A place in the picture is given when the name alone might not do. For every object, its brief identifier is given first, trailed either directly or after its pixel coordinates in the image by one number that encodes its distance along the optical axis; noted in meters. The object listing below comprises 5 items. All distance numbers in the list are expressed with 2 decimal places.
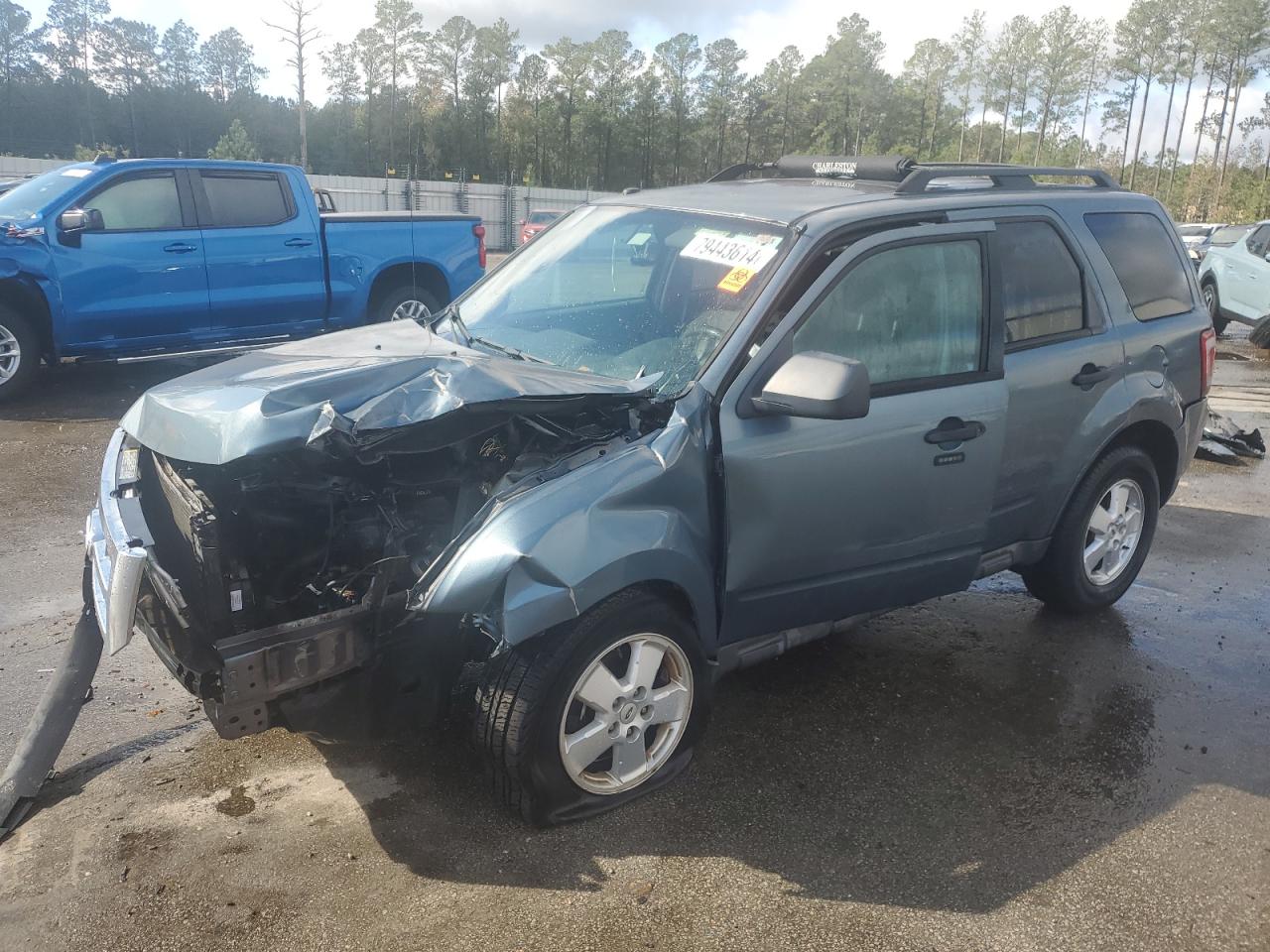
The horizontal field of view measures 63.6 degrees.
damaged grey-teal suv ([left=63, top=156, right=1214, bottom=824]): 2.79
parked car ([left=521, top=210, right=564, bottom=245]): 26.38
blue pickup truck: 8.34
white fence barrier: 32.94
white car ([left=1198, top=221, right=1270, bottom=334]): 14.75
